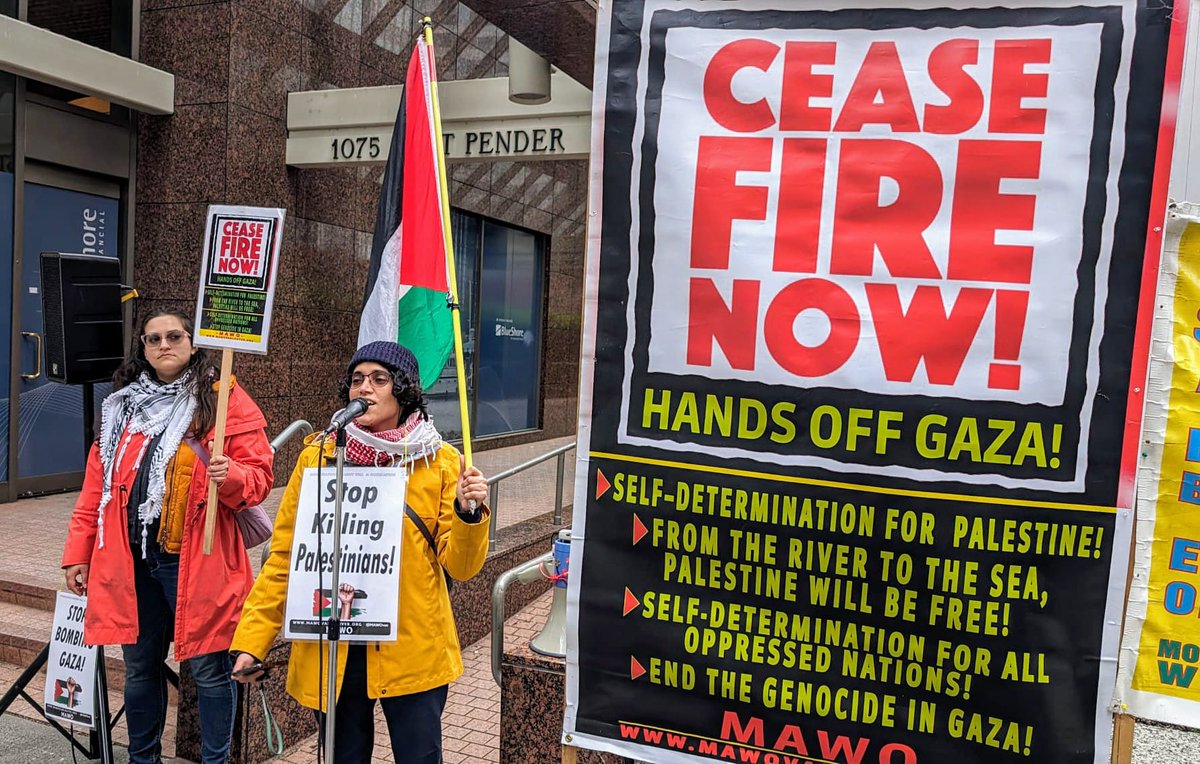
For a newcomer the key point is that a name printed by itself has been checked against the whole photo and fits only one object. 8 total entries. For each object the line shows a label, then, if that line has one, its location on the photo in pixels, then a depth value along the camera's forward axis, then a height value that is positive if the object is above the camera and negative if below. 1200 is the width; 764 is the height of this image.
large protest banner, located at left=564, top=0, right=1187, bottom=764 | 1.79 -0.11
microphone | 2.48 -0.33
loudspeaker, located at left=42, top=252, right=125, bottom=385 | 3.72 -0.15
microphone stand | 2.51 -0.91
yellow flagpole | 2.71 +0.23
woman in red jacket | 3.31 -0.92
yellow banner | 2.60 -0.48
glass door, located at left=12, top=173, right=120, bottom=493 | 7.78 -0.52
